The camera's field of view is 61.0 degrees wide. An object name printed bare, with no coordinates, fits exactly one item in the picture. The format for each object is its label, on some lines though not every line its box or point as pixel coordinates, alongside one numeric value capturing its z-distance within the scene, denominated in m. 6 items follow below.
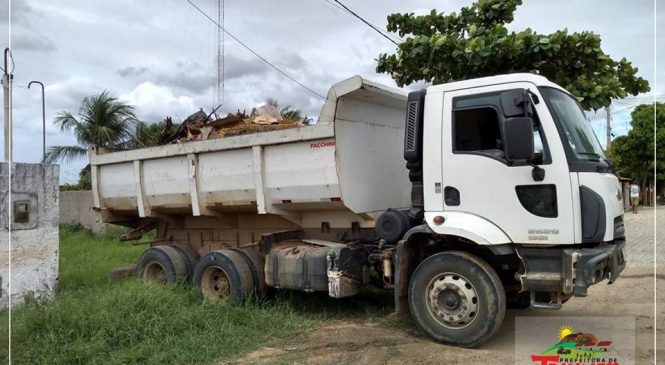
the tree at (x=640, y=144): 31.31
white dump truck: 4.89
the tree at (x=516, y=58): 7.27
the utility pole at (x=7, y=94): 7.71
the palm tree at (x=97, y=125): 18.19
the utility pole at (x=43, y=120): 10.93
